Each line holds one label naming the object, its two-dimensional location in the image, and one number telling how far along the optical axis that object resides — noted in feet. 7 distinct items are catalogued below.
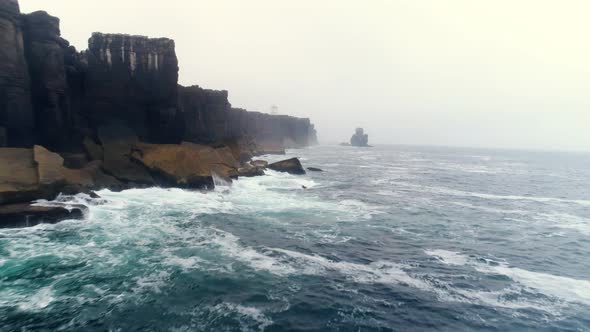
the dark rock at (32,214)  54.23
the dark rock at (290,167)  152.25
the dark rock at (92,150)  89.30
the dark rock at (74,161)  84.69
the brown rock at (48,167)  63.76
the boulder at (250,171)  128.98
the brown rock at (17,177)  56.85
